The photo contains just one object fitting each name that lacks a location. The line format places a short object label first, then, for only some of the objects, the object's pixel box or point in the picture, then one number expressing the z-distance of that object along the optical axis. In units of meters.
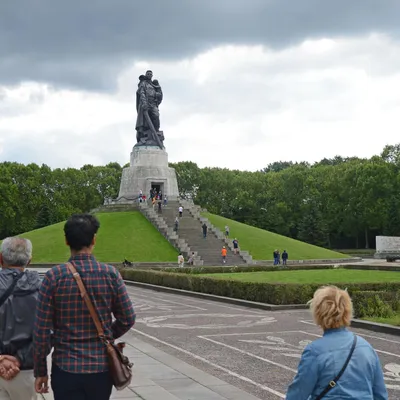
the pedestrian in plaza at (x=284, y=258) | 41.52
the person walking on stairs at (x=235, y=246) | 45.00
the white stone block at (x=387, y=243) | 56.75
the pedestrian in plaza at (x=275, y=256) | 42.33
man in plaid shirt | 4.46
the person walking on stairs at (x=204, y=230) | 48.20
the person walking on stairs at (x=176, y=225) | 49.68
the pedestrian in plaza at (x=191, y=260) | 42.33
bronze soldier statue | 59.44
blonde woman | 4.06
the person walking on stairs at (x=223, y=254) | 42.71
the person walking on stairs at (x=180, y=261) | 39.80
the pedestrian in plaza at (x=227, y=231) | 49.91
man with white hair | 5.06
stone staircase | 44.00
